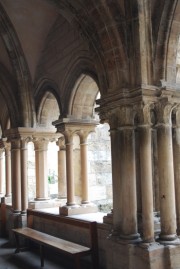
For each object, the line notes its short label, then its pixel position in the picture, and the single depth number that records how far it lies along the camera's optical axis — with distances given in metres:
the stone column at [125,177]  4.43
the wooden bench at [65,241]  4.96
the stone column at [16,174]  7.89
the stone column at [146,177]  4.27
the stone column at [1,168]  10.49
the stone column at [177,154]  4.57
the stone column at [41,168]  7.70
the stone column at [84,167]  6.44
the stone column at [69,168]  6.32
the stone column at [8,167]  9.55
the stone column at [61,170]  7.74
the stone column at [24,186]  7.70
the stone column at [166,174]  4.25
